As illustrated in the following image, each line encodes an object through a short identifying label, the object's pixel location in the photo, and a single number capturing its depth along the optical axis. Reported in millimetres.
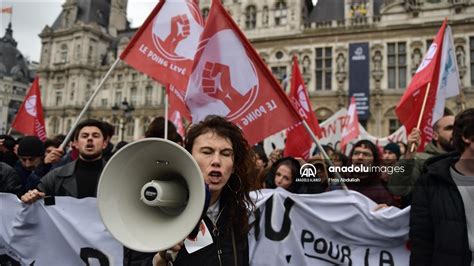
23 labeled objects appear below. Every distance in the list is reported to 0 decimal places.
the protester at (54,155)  3870
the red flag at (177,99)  6316
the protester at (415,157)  2688
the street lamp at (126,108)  17281
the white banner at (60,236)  2982
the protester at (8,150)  4863
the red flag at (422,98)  5531
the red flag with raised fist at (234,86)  3818
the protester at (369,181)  2967
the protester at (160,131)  4449
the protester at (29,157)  3893
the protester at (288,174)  3434
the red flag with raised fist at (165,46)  5199
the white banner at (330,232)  2920
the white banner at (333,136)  10586
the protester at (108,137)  3905
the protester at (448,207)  2195
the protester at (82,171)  3260
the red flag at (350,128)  10281
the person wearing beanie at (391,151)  4254
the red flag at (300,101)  7592
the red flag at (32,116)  8539
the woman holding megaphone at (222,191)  1800
